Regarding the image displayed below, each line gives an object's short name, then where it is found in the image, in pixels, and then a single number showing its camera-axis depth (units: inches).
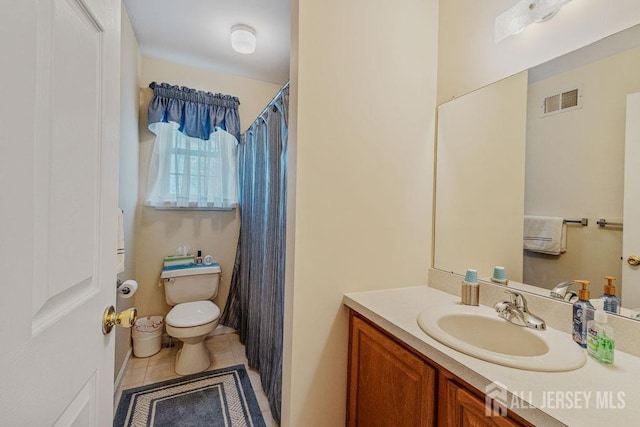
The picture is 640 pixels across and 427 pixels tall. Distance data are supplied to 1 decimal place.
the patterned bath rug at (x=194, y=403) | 60.1
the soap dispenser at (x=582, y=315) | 32.4
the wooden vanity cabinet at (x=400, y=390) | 28.8
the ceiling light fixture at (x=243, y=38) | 76.7
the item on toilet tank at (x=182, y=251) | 96.3
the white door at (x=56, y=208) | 14.2
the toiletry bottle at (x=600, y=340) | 28.9
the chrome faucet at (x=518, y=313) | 35.8
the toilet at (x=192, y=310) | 73.8
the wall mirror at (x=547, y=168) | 34.6
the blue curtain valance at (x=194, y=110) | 89.2
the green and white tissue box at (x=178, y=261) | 92.1
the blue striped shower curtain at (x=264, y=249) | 61.2
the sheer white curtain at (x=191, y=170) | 91.9
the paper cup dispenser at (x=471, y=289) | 45.7
